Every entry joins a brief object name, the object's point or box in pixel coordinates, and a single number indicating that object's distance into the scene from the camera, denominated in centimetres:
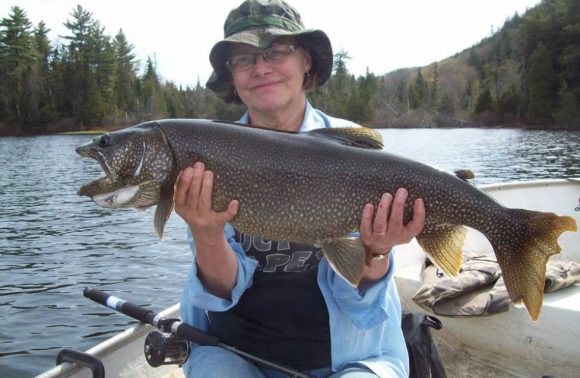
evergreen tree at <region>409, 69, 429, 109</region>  11606
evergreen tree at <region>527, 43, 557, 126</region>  6994
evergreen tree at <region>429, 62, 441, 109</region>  11497
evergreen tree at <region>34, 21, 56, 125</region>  8099
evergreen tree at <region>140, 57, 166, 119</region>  8762
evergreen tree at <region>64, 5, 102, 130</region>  8262
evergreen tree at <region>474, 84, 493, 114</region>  8700
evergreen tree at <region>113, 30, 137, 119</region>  9050
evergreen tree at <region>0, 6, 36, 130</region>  8000
